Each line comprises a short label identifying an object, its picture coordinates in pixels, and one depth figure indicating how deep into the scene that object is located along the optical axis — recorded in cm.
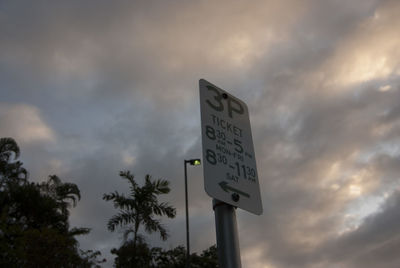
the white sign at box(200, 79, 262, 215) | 227
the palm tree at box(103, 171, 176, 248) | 1756
